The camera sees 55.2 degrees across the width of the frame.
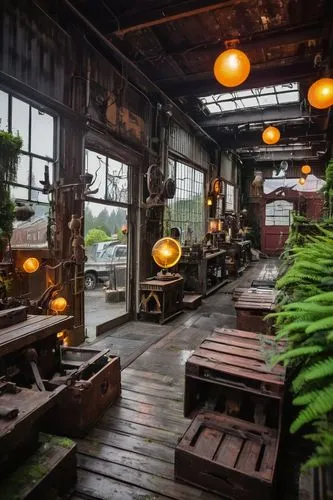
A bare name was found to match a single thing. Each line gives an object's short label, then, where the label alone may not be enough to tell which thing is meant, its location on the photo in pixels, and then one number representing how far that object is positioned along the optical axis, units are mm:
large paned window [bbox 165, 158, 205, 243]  9891
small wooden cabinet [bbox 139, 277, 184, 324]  7027
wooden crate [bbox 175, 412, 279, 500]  2283
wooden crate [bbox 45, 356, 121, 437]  3010
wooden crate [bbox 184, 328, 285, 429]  2832
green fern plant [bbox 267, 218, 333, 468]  1377
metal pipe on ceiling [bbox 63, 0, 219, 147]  5094
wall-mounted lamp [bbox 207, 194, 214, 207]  12492
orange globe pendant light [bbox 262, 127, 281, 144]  8445
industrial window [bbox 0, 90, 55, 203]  4307
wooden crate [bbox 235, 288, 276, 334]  5339
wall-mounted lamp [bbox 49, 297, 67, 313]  4684
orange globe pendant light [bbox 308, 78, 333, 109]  5176
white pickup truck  10953
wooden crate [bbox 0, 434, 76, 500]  2055
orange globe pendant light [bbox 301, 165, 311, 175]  13773
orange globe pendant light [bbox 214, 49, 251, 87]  4289
